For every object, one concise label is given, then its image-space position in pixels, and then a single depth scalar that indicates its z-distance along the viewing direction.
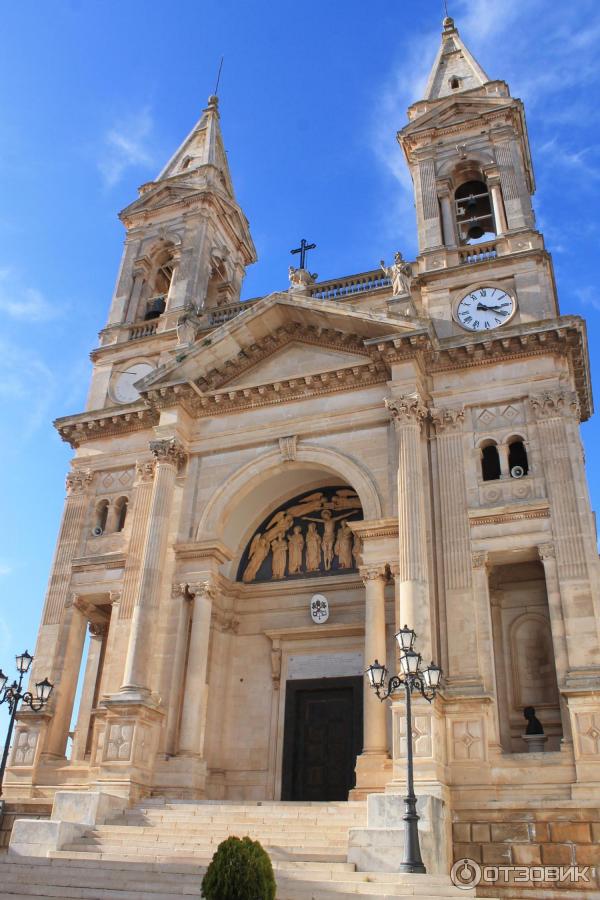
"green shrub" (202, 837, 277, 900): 9.07
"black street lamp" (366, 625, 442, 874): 12.34
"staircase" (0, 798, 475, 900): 11.75
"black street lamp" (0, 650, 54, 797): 15.88
